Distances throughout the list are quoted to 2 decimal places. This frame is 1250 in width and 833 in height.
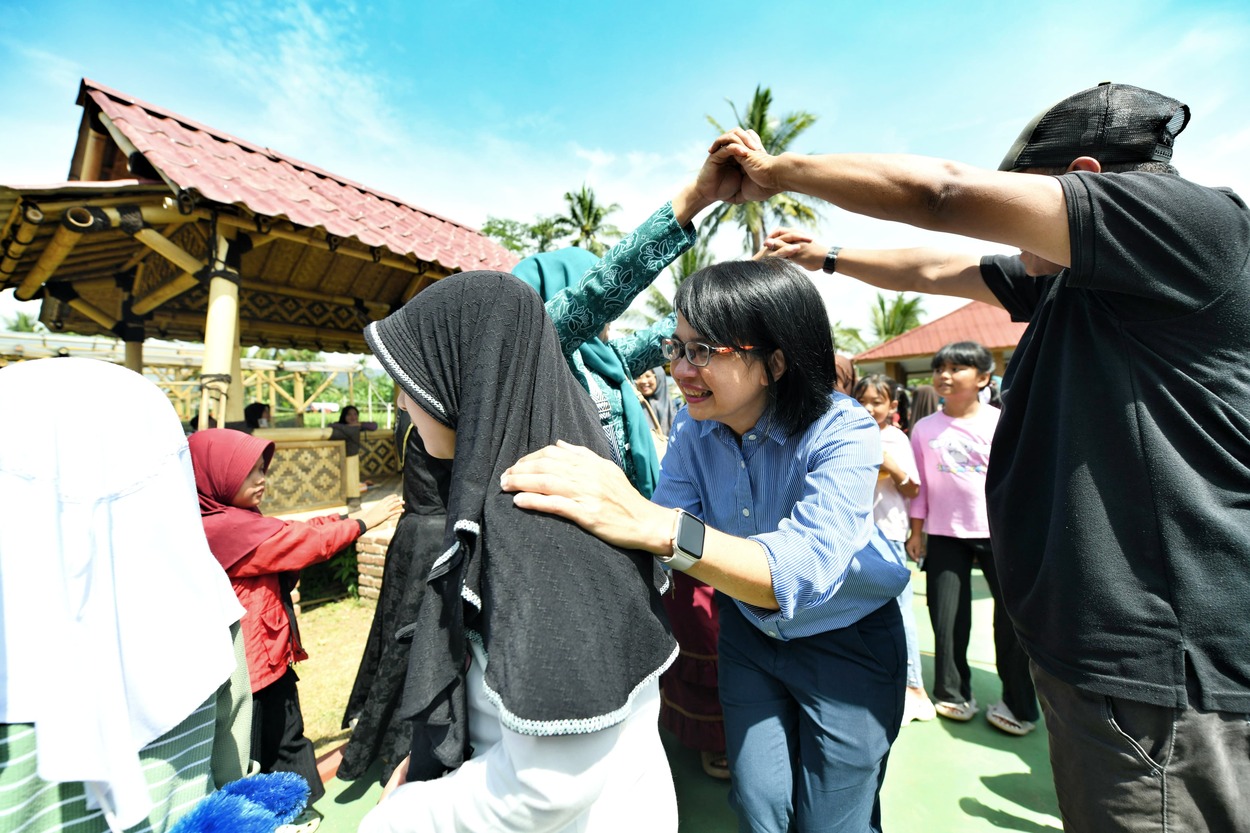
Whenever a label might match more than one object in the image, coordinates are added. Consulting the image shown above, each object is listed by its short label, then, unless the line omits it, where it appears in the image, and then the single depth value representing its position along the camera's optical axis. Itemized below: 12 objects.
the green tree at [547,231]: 27.13
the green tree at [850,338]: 33.59
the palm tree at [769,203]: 21.31
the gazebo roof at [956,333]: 15.96
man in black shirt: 1.03
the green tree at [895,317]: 31.41
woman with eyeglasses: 1.51
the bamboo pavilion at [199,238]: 4.64
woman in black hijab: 0.92
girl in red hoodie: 2.20
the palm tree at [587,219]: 26.25
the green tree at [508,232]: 27.06
